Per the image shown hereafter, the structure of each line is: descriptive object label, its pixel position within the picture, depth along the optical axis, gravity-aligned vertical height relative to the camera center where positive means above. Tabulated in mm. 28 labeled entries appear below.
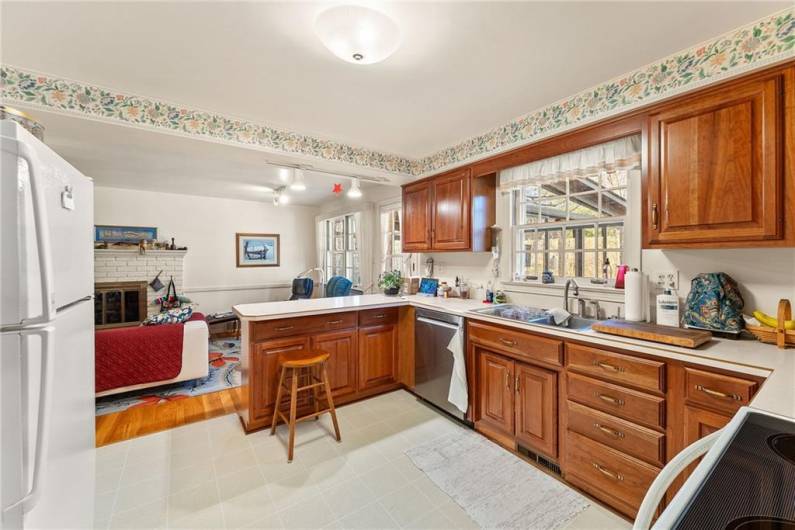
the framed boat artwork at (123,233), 4980 +509
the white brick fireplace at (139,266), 4984 -2
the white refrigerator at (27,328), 755 -148
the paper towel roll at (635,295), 1997 -189
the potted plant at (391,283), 3500 -194
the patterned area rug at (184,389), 3018 -1261
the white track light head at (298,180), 3072 +828
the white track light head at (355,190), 3436 +790
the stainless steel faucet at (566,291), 2375 -194
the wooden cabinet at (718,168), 1476 +471
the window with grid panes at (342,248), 5586 +315
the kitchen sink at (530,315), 2336 -386
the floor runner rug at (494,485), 1703 -1295
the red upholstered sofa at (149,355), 2920 -846
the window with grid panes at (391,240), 4566 +351
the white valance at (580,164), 2102 +729
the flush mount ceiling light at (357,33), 1329 +986
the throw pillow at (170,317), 3347 -540
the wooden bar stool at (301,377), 2277 -867
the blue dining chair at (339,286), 4824 -313
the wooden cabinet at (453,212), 2971 +512
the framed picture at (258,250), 6156 +298
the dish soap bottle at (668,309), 1853 -260
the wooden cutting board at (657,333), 1547 -349
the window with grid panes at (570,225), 2375 +313
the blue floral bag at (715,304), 1699 -213
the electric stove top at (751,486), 576 -450
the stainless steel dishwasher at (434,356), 2675 -782
